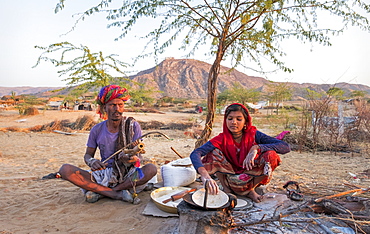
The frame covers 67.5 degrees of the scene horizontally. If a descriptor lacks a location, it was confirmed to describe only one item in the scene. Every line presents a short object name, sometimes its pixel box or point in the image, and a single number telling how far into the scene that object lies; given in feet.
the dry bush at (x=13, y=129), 33.55
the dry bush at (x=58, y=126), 33.91
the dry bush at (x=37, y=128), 34.38
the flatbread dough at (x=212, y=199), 6.99
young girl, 9.32
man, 10.23
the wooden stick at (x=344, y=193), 8.39
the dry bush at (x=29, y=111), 49.67
